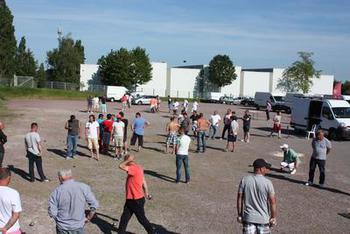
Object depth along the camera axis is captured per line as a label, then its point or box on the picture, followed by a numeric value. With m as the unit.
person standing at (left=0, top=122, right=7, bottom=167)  13.53
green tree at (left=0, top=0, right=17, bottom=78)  66.06
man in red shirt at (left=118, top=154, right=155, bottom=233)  8.90
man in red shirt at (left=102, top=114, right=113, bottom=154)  18.80
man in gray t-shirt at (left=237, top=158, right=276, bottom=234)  6.73
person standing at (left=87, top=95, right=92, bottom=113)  40.12
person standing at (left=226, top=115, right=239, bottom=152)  21.50
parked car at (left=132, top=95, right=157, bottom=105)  59.00
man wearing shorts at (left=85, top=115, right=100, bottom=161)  17.78
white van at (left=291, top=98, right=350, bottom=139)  28.53
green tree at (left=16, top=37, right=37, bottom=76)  86.19
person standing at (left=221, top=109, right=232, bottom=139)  25.00
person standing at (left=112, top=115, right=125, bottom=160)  18.12
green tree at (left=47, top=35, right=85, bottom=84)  87.00
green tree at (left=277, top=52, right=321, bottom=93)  87.25
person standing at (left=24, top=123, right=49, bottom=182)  13.93
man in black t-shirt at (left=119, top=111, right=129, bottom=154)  19.03
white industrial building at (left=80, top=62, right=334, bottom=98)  86.56
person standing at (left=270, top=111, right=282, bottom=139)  28.52
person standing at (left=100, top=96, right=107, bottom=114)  37.97
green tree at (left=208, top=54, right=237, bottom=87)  87.50
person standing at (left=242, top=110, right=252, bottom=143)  25.50
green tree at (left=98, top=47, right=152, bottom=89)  79.94
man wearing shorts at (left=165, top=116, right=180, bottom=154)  20.34
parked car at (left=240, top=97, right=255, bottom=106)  71.41
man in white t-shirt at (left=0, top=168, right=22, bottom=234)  6.02
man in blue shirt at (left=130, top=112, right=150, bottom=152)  20.11
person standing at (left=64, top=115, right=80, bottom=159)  17.56
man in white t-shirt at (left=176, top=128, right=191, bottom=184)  14.15
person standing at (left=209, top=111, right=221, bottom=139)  25.33
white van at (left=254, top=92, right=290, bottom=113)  58.41
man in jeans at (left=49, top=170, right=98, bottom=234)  6.65
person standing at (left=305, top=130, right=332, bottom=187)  14.37
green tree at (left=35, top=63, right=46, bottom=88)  80.63
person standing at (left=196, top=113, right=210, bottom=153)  20.72
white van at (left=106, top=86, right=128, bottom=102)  65.38
